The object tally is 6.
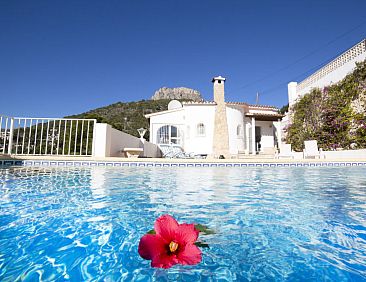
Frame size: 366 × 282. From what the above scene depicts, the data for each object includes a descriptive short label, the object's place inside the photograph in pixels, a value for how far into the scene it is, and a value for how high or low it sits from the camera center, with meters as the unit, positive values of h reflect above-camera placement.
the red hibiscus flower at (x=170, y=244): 0.71 -0.28
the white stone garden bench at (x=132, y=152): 10.16 +0.39
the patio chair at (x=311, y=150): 12.54 +0.59
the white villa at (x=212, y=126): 17.42 +2.76
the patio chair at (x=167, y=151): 15.67 +0.71
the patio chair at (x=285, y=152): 14.34 +0.57
